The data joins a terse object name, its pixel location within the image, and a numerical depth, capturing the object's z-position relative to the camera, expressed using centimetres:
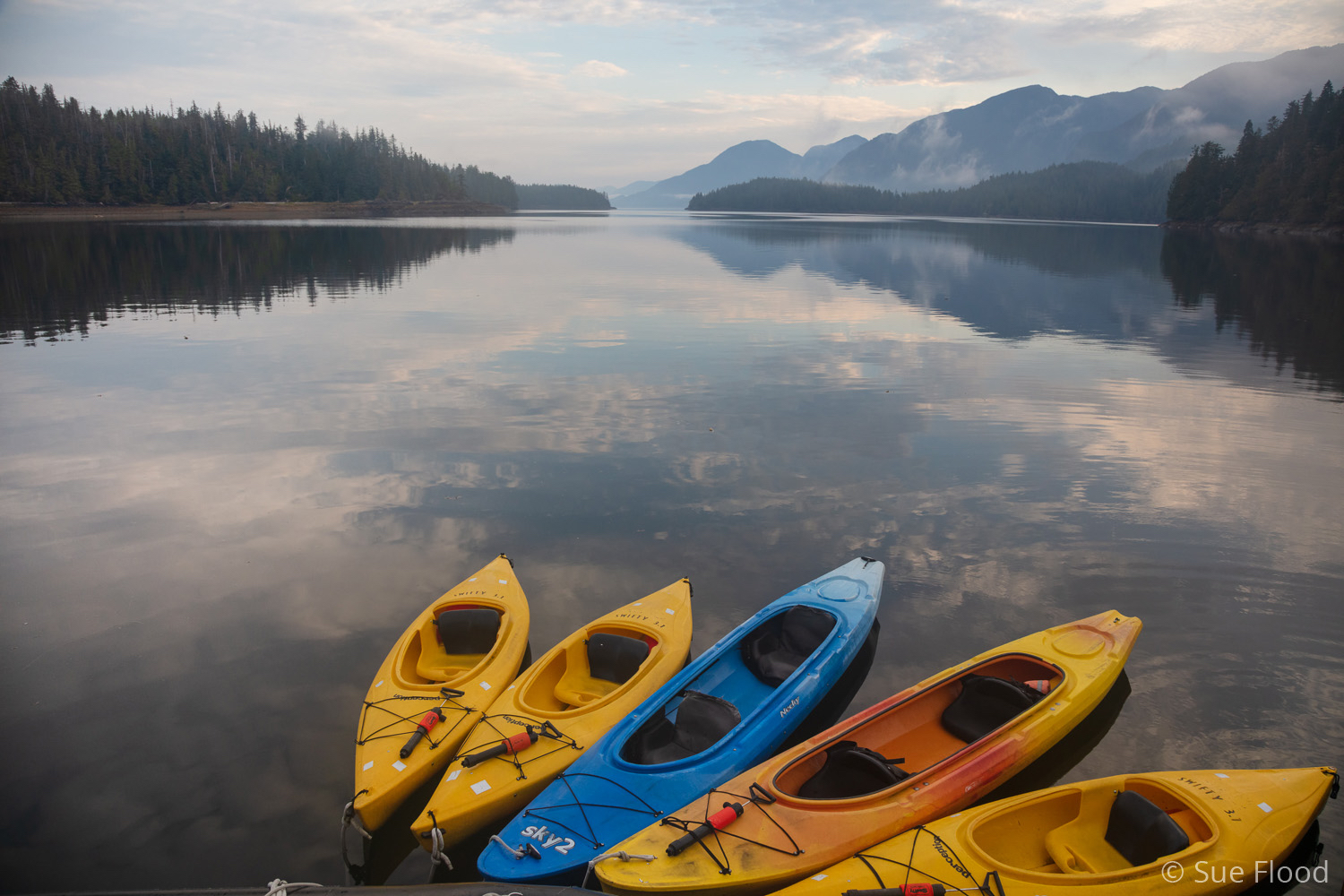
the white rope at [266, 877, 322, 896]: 520
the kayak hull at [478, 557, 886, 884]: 600
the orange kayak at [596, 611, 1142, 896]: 582
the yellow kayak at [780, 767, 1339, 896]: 557
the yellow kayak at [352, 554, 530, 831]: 686
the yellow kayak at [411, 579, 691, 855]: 655
